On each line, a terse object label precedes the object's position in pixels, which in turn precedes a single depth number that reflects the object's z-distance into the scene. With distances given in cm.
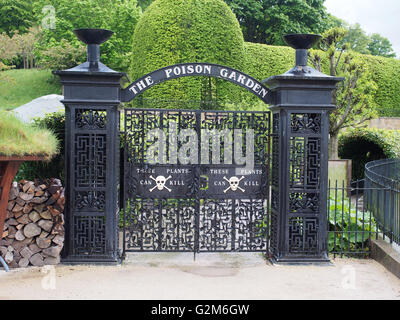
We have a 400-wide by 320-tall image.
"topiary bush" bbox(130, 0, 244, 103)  1426
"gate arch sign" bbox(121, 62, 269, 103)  623
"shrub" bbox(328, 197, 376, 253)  666
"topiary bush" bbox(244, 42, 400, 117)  1727
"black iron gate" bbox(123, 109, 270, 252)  638
